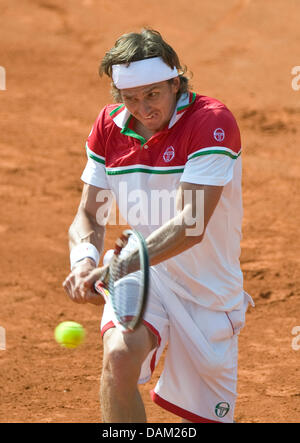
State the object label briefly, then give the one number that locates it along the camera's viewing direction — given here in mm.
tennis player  8711
